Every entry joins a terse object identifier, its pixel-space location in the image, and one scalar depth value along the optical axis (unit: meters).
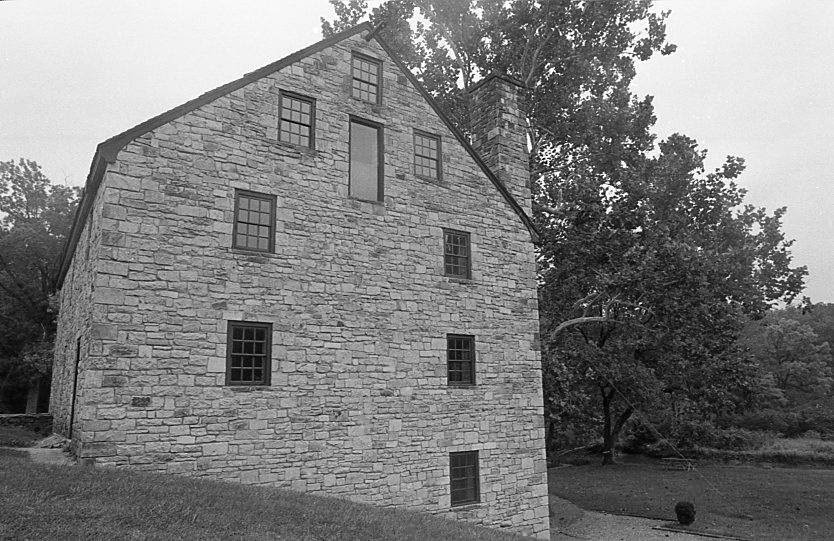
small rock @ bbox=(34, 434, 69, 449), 13.63
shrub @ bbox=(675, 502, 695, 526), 20.25
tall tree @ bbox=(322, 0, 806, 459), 19.42
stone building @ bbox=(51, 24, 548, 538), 10.54
